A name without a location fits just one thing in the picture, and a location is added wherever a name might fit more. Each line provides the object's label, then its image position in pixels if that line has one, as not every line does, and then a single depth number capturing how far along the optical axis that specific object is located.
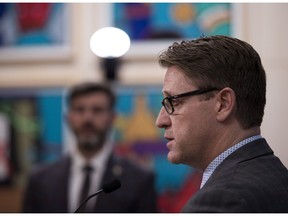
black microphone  3.39
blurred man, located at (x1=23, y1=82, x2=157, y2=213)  6.32
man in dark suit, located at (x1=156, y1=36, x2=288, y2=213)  3.10
